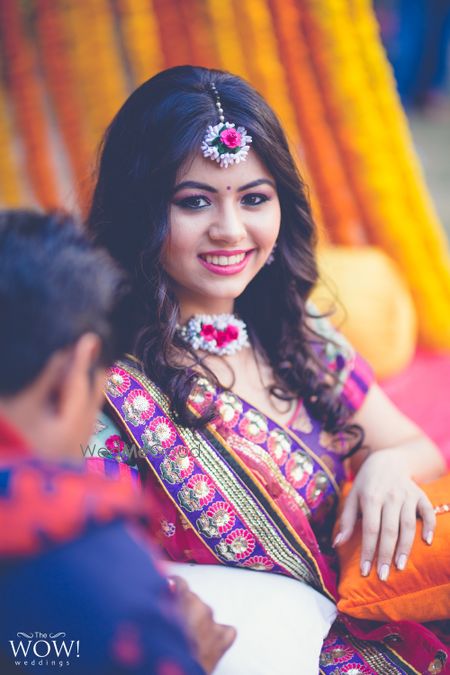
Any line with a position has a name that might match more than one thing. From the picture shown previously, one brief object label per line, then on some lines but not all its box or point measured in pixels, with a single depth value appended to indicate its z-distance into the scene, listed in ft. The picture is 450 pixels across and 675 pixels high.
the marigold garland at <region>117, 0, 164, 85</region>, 8.48
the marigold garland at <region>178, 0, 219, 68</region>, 8.59
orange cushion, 4.45
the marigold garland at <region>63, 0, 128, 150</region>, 8.47
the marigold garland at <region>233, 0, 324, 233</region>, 8.46
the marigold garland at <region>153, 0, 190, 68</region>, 8.66
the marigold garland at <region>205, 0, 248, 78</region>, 8.46
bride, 4.52
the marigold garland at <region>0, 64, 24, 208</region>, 9.18
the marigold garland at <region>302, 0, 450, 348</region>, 8.61
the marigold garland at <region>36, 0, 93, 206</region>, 8.56
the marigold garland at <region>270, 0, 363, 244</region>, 8.63
